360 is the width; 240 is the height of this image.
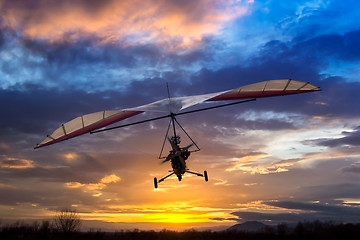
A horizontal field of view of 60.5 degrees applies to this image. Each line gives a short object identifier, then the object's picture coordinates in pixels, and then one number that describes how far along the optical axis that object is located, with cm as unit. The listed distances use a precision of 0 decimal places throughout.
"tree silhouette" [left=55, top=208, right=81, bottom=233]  4395
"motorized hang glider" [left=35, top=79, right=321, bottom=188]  1277
